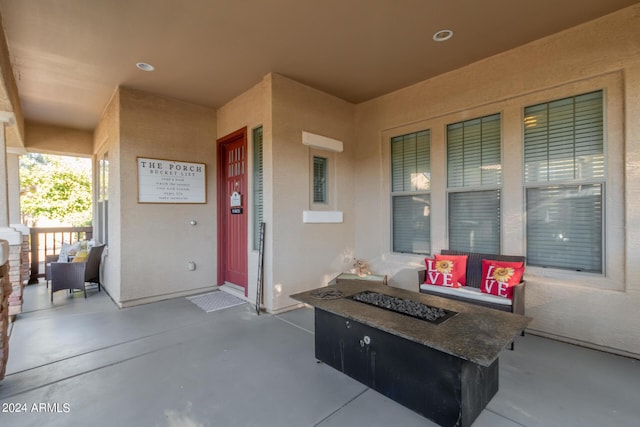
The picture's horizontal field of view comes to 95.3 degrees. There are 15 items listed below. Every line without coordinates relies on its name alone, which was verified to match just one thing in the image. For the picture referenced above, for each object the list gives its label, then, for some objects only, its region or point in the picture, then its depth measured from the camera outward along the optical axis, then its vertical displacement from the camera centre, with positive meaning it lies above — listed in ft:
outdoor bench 9.48 -2.92
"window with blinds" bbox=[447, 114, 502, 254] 11.76 +1.20
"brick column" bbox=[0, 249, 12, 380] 7.41 -2.71
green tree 38.17 +3.26
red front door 15.11 +0.24
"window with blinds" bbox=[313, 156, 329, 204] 14.75 +1.74
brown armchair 14.35 -2.99
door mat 13.51 -4.33
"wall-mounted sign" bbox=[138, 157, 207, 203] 14.21 +1.68
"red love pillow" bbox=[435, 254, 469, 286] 11.64 -2.21
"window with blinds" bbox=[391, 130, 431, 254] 13.78 +0.97
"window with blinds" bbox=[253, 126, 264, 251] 14.16 +1.48
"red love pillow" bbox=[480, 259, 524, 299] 9.98 -2.33
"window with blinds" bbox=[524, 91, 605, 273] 9.61 +1.01
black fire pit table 5.57 -2.94
